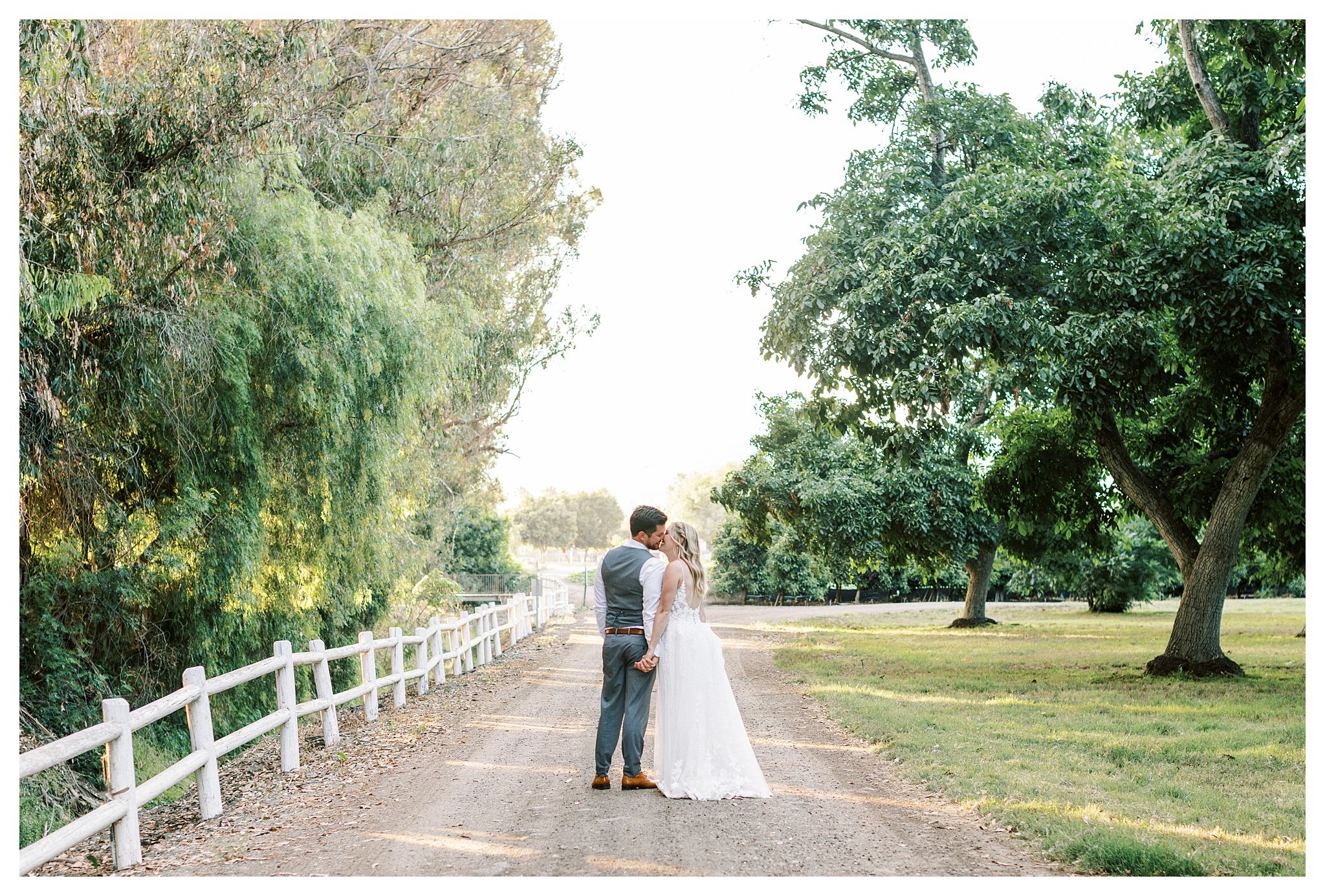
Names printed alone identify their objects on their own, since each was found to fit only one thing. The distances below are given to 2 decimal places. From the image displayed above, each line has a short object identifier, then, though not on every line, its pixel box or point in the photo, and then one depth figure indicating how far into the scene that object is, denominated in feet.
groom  21.44
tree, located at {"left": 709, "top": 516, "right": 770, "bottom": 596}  143.13
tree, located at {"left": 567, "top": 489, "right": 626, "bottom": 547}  214.69
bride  20.93
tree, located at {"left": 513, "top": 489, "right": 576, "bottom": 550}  218.79
